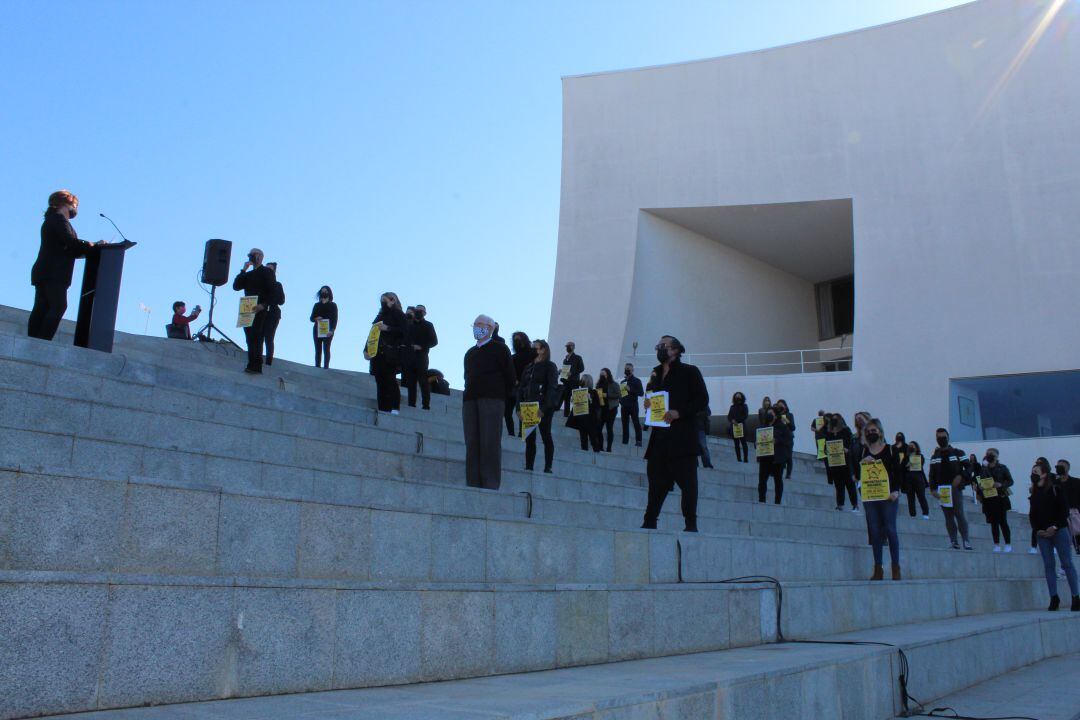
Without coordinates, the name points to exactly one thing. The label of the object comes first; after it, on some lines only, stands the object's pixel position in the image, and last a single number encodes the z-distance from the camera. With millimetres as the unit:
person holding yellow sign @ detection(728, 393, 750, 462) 15336
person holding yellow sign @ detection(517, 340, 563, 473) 10242
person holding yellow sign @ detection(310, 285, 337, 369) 12781
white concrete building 21250
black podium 7438
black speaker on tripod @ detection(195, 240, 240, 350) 12203
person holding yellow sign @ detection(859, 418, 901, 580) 8477
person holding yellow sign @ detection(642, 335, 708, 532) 6871
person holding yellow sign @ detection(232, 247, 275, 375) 9625
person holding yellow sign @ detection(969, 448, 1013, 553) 13188
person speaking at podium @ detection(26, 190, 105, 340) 6918
